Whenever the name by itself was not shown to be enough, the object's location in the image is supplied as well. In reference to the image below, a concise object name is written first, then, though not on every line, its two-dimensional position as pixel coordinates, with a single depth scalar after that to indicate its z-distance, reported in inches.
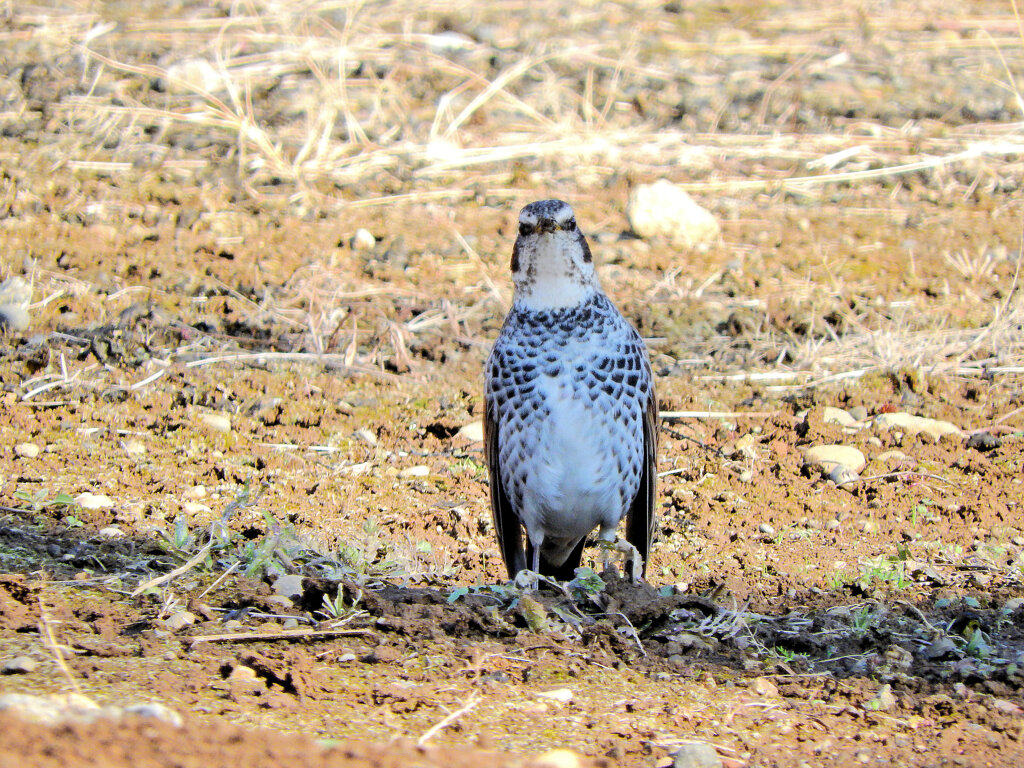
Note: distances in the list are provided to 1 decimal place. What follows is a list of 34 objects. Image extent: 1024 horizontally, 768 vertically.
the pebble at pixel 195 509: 354.0
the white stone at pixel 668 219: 628.4
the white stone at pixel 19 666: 223.1
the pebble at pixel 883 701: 239.0
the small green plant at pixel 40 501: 329.7
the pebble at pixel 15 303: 490.3
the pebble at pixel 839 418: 450.6
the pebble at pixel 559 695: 233.1
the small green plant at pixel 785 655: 262.2
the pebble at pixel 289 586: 273.9
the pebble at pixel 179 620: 254.4
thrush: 325.4
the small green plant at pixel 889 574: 318.0
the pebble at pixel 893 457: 418.9
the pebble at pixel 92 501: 342.3
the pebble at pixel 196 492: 367.6
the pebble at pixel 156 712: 188.7
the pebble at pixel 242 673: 229.0
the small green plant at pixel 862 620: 275.9
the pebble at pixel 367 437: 432.8
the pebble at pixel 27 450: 383.6
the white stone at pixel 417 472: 411.5
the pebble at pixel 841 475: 403.9
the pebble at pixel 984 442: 424.9
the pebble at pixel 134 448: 397.1
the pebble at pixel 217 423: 427.5
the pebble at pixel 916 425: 439.8
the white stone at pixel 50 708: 178.7
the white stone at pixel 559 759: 196.9
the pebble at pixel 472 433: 441.1
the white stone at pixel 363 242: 607.8
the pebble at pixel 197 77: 760.3
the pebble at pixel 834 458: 412.8
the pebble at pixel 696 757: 207.8
